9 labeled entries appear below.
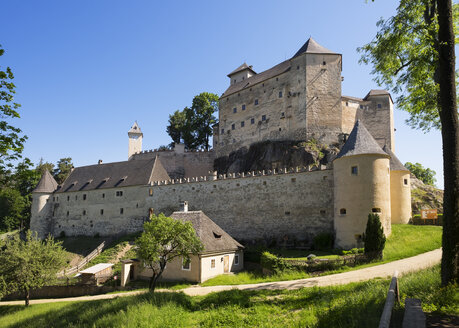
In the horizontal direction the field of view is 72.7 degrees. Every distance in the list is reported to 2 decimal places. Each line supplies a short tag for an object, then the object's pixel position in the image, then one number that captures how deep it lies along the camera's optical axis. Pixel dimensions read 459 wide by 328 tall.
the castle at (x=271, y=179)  25.92
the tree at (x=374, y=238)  20.50
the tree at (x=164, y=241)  19.56
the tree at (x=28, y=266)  23.33
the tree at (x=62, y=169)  66.19
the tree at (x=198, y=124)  64.69
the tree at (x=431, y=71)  9.91
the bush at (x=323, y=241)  26.86
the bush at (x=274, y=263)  21.34
